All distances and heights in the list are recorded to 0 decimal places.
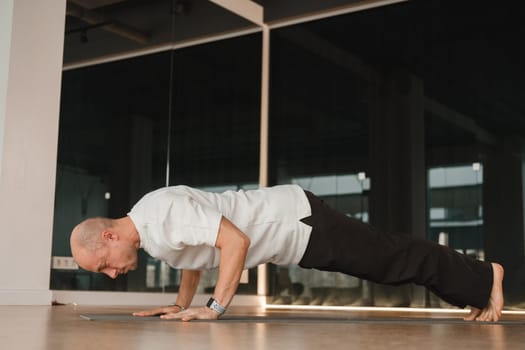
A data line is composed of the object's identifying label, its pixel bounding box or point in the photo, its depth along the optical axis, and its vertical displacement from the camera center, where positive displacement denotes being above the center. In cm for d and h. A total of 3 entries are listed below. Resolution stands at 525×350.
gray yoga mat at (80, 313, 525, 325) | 260 -26
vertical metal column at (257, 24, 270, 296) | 625 +118
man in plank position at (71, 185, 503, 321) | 237 +4
